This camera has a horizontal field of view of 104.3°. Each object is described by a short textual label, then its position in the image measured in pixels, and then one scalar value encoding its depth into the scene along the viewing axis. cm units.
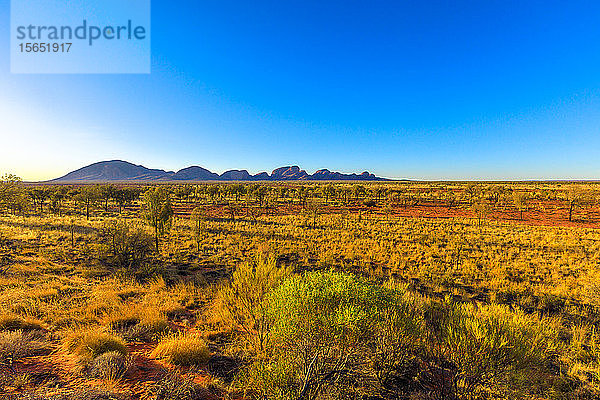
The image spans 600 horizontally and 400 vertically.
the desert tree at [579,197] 3206
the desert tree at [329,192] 5372
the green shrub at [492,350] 444
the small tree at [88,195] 3288
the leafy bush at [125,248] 1346
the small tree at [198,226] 2000
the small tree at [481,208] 2772
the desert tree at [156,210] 1628
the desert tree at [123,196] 4130
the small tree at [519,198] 3394
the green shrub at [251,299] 598
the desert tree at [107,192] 4244
